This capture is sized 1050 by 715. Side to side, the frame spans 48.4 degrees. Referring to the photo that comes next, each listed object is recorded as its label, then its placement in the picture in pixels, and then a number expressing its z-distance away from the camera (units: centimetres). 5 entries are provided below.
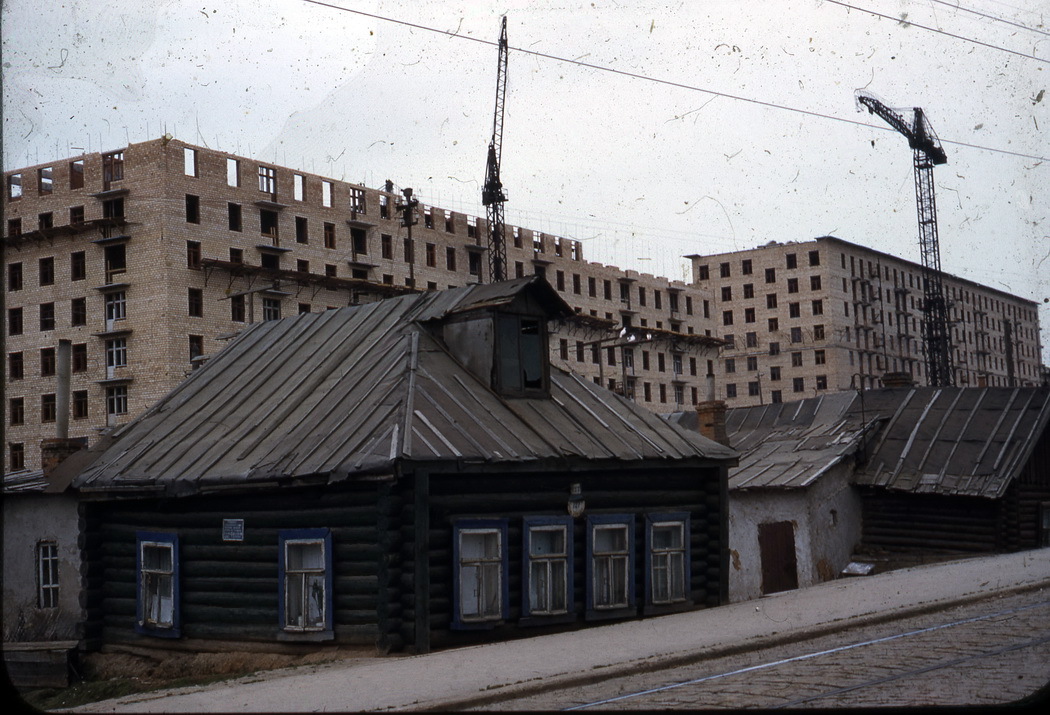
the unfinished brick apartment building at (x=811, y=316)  11256
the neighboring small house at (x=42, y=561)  2405
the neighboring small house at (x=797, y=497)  3031
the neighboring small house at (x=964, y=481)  3362
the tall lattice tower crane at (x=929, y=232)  9031
